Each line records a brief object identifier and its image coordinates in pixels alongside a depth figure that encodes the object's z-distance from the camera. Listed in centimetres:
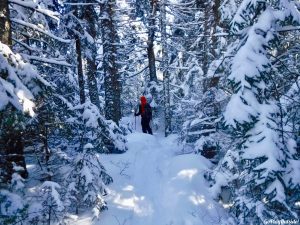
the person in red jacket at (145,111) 1243
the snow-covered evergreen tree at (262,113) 425
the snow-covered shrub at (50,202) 481
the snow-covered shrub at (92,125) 622
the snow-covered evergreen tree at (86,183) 542
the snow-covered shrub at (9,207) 390
